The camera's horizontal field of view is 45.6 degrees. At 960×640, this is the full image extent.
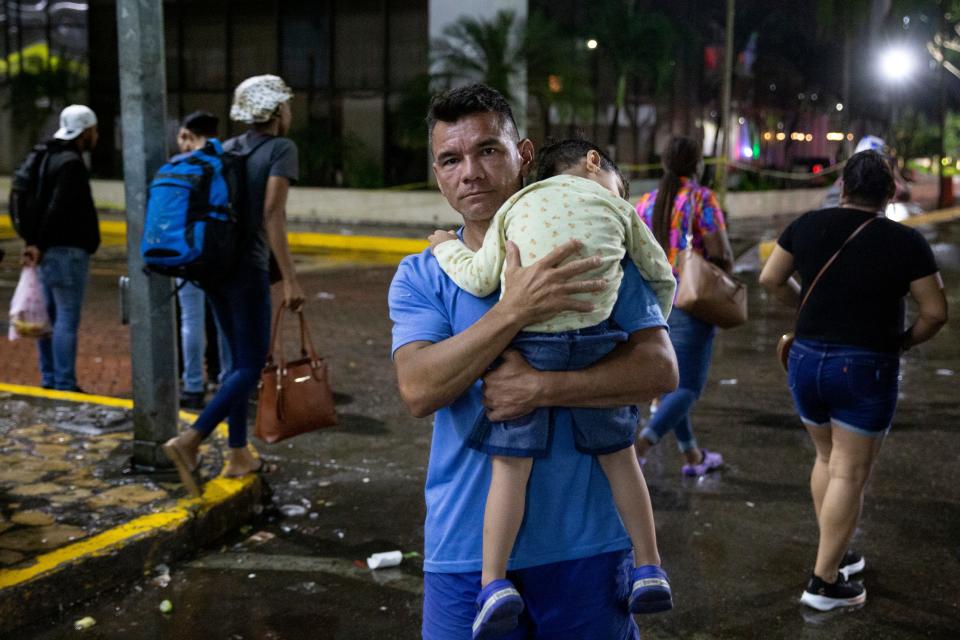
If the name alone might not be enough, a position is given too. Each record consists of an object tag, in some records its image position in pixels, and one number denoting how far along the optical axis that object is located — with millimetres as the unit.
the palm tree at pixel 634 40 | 26328
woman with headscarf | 5762
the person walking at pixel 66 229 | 7746
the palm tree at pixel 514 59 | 23562
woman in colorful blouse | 6094
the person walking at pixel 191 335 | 8008
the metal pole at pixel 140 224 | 5852
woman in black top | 4531
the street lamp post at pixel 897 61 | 31562
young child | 2449
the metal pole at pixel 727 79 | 22047
